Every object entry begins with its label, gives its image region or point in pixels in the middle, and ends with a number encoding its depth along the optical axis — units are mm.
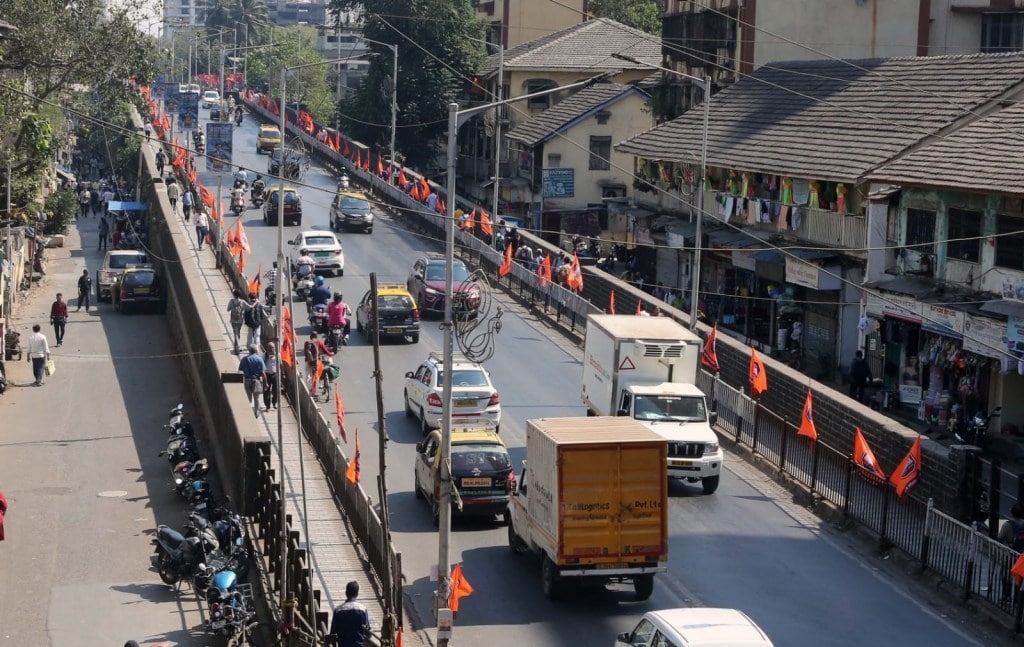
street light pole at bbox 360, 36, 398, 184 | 66694
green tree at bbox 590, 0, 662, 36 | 97500
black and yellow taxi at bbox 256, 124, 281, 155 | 87875
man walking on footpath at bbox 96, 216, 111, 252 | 68000
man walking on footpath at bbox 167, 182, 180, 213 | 63500
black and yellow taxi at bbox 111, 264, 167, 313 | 51844
